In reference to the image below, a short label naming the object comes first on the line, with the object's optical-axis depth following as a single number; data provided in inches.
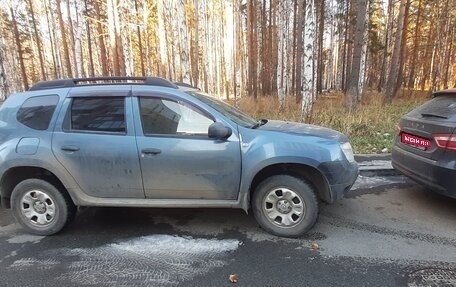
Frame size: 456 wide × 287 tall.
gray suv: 143.4
